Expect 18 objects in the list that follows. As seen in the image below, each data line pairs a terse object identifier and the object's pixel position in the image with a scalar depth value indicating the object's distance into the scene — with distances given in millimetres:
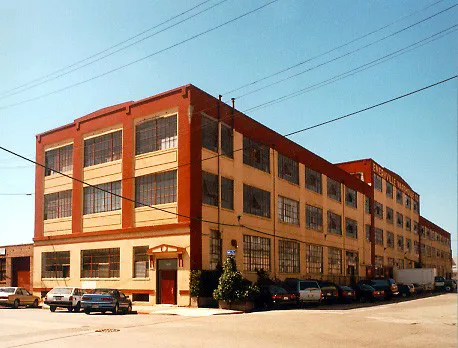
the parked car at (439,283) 68750
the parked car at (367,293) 43125
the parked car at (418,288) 61562
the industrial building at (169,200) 36406
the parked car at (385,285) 45278
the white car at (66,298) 31219
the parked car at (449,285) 69262
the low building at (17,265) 47812
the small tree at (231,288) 32062
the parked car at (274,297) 32875
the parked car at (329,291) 38594
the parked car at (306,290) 35344
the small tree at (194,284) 34188
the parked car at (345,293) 40969
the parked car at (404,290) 54375
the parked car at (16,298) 36094
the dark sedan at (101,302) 28500
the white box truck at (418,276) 63594
